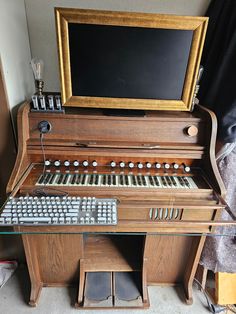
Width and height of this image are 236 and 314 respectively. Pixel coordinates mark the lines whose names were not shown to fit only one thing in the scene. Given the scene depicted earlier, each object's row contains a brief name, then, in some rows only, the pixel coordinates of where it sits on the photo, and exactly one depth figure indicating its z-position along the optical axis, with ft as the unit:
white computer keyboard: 2.71
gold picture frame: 3.09
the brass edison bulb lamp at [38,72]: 3.64
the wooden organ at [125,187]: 3.10
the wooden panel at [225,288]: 4.42
